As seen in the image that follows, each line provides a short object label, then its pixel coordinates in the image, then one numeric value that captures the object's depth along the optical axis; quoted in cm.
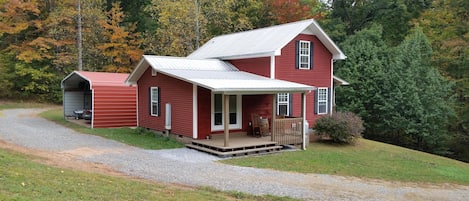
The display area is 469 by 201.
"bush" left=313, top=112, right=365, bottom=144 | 1644
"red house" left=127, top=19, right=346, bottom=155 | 1480
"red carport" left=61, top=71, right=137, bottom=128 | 1906
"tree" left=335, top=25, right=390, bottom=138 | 2388
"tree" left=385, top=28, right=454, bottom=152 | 2214
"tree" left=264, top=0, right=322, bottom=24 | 3300
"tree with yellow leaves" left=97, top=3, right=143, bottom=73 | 3206
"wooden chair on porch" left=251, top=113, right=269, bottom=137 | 1620
